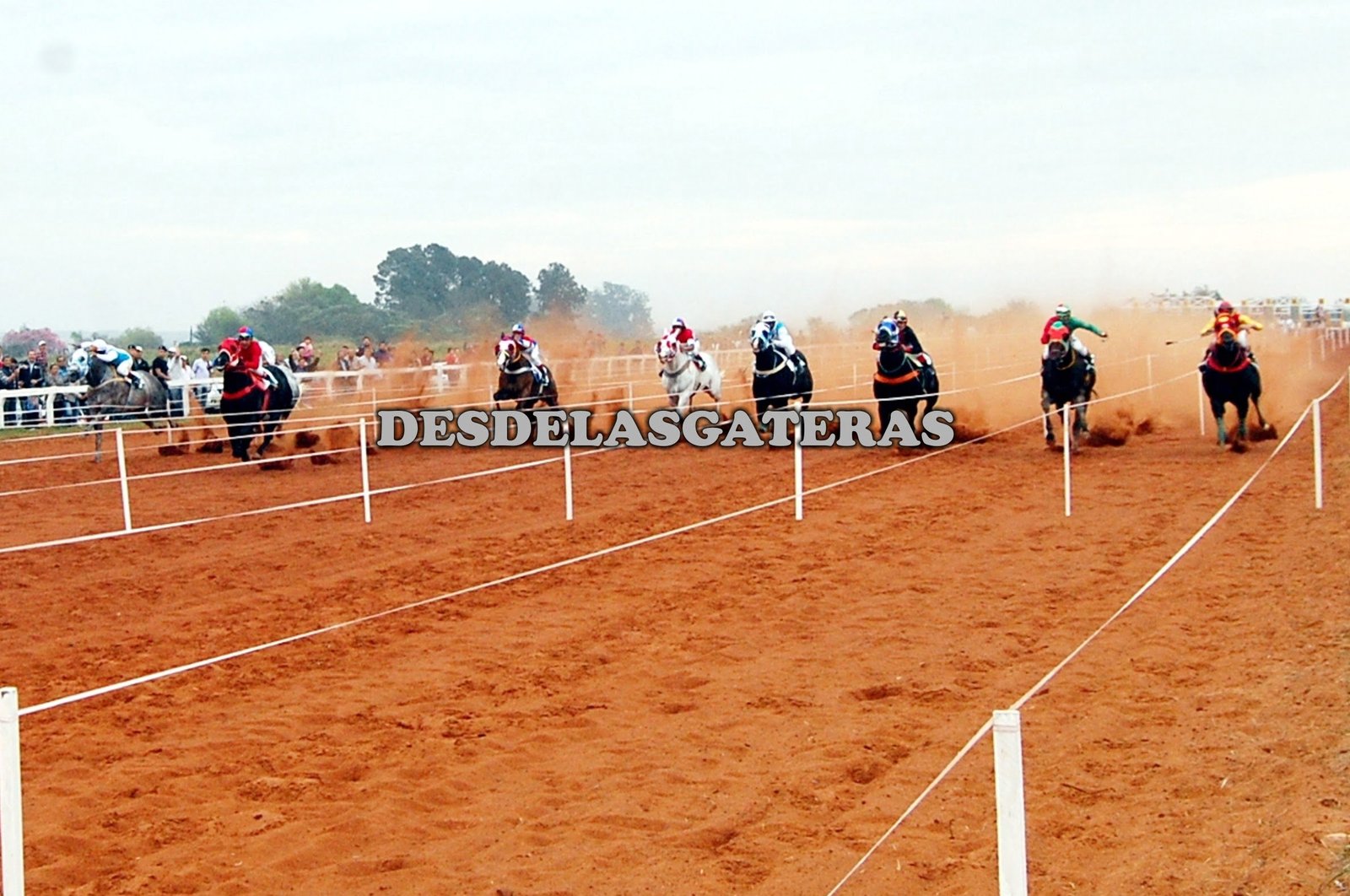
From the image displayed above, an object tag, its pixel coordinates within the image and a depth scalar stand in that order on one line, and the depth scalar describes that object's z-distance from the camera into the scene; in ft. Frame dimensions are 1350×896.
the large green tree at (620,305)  311.68
